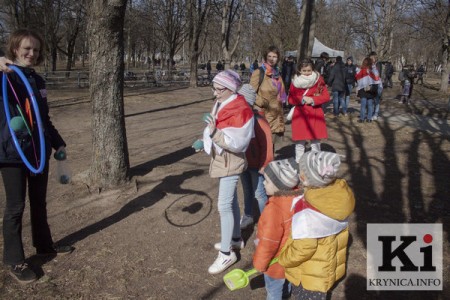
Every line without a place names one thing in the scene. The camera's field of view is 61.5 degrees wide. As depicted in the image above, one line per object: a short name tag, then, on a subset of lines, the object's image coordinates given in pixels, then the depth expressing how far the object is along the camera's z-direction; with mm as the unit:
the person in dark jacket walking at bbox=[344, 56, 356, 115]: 12297
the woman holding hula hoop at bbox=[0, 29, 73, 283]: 2938
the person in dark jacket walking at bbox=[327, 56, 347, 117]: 11125
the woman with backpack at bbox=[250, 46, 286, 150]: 5078
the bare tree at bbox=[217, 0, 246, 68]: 22453
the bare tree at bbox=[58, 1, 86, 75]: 27619
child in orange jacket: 2482
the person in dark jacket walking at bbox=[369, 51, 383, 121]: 10046
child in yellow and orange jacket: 2283
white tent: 28578
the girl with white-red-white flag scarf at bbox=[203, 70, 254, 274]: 3016
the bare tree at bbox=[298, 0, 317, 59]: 11055
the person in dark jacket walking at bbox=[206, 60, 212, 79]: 27859
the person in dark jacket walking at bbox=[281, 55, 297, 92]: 13695
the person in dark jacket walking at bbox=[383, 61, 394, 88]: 22891
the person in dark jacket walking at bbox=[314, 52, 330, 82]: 17169
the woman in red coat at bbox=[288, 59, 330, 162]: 5402
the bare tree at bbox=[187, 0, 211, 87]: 21203
